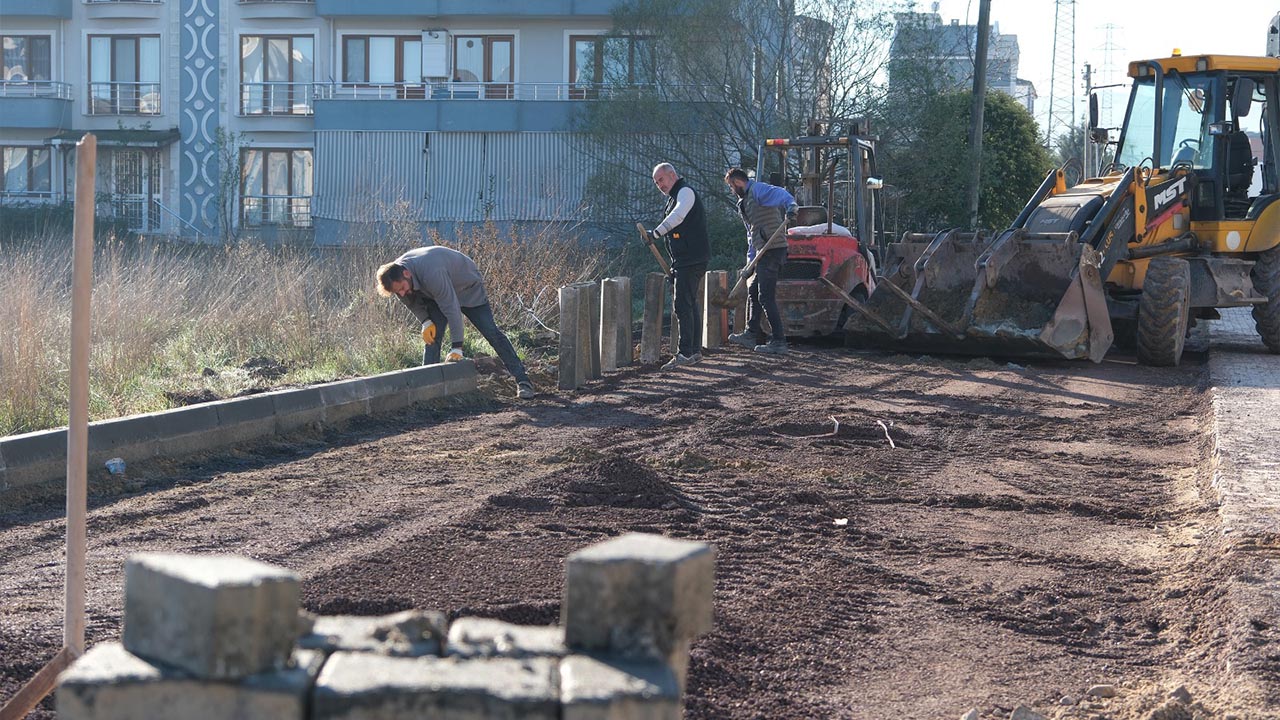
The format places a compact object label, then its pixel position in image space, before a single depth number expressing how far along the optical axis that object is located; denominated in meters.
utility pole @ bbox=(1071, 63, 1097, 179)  27.36
